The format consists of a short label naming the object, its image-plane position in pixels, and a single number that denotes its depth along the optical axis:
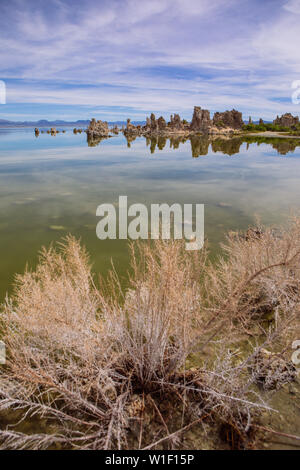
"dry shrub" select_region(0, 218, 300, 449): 3.42
